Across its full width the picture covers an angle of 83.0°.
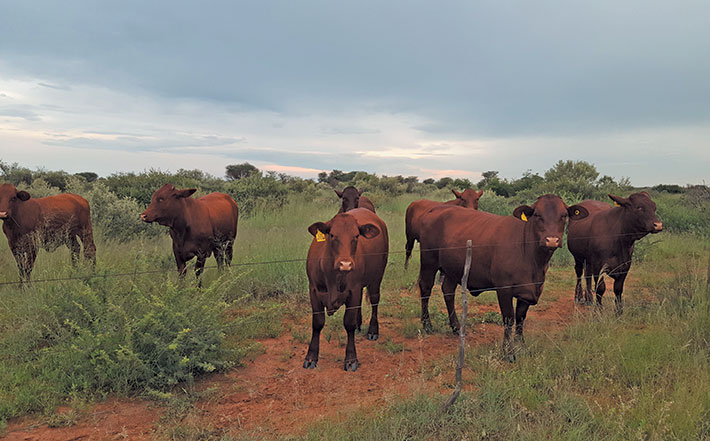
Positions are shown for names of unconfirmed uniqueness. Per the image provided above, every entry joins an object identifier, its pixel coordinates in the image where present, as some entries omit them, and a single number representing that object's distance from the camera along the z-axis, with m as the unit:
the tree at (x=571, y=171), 28.38
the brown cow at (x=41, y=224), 7.10
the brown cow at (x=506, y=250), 5.01
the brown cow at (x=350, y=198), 9.21
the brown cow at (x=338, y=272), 4.83
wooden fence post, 3.80
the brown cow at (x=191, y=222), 7.05
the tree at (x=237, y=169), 42.23
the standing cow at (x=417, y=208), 9.12
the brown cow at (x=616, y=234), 6.75
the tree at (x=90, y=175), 41.29
